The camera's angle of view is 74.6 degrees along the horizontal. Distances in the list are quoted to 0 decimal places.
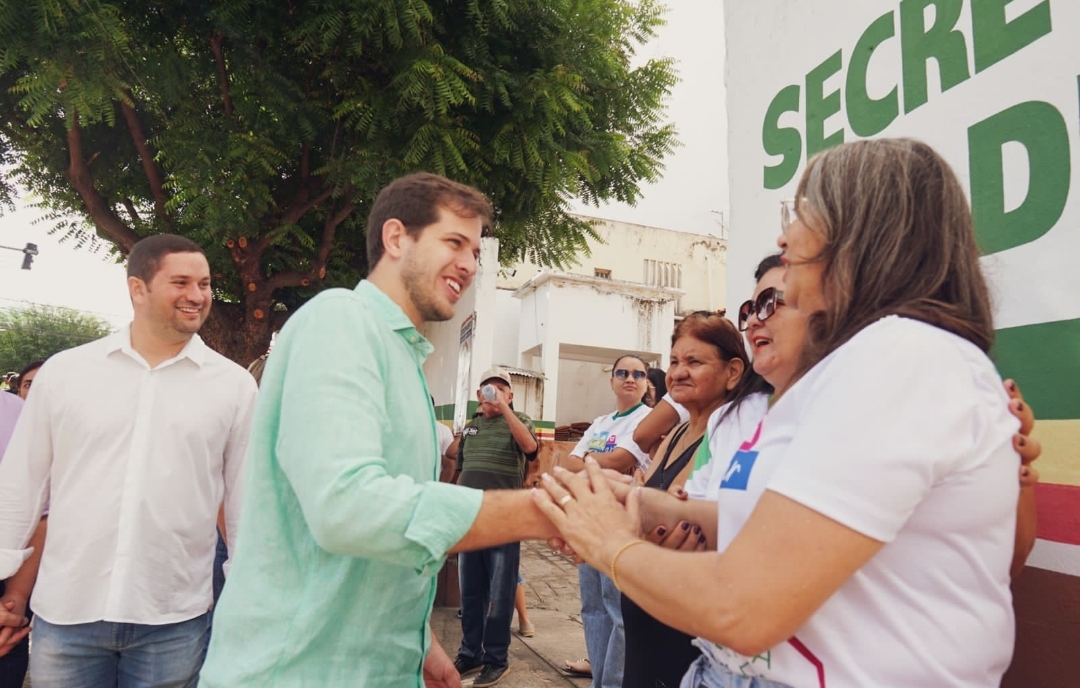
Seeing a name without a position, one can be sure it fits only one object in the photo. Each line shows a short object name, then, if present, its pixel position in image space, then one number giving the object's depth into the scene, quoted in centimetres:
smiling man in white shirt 229
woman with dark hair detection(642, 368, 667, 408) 598
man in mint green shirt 124
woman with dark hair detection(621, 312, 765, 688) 277
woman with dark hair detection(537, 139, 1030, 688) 95
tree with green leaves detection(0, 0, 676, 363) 561
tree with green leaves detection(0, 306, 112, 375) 3228
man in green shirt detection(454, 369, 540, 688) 474
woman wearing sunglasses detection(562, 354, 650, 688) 354
